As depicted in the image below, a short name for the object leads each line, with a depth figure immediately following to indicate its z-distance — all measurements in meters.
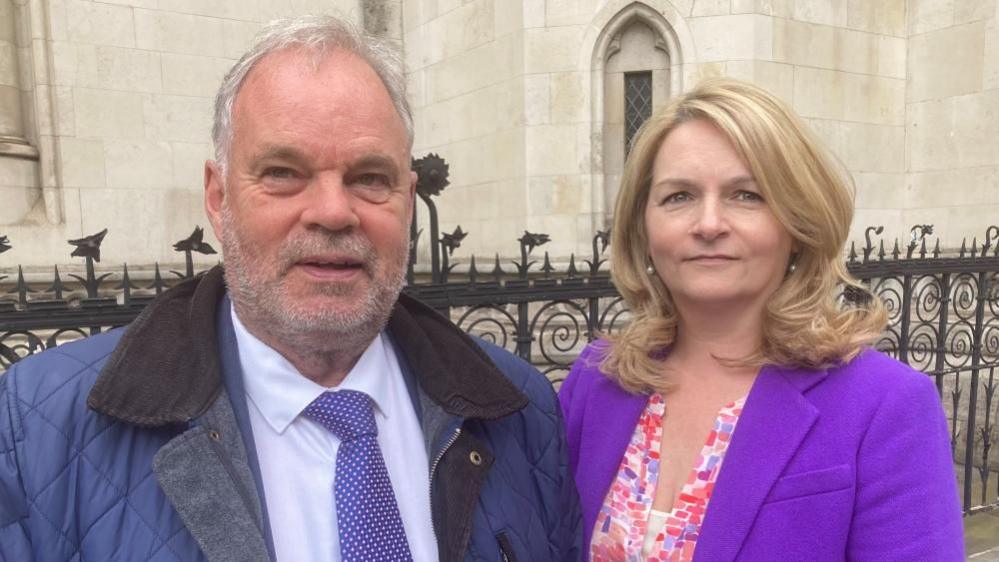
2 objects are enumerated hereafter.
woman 0.58
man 0.48
